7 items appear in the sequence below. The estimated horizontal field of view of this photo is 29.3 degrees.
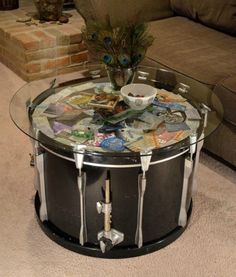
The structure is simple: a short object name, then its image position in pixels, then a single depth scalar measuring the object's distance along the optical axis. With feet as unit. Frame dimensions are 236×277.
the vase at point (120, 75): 5.63
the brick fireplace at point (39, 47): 9.89
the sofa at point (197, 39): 6.78
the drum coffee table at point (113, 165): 4.98
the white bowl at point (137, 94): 5.41
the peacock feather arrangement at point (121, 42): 5.42
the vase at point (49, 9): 10.75
